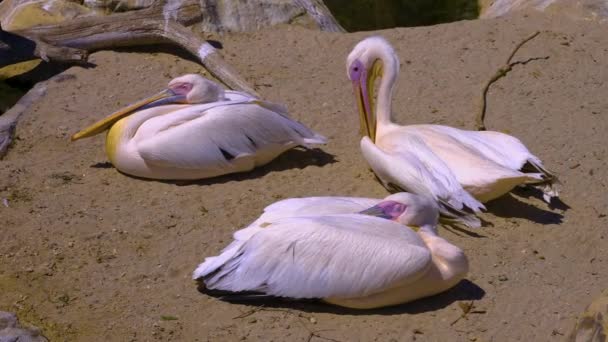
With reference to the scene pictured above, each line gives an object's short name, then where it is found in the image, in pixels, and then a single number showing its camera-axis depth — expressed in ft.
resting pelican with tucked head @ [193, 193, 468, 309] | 28.45
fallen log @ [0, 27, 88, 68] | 45.98
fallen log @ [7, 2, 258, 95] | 48.03
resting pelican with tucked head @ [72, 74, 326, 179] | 37.42
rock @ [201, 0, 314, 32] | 51.70
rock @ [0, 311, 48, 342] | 26.40
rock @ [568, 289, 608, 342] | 22.70
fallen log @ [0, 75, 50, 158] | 40.47
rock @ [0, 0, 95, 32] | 53.98
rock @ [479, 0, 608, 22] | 53.42
